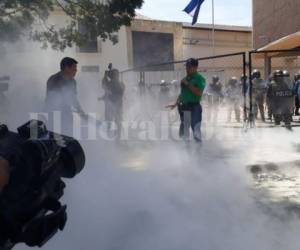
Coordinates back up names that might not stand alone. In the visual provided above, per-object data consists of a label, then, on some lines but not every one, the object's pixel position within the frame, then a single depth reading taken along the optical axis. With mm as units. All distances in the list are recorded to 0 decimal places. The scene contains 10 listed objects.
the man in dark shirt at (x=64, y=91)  3433
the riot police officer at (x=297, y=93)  9193
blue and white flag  7564
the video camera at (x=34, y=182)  1203
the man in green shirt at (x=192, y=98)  4518
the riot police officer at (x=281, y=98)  7264
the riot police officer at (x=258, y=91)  8312
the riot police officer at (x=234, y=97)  8352
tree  5578
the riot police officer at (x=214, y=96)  9257
